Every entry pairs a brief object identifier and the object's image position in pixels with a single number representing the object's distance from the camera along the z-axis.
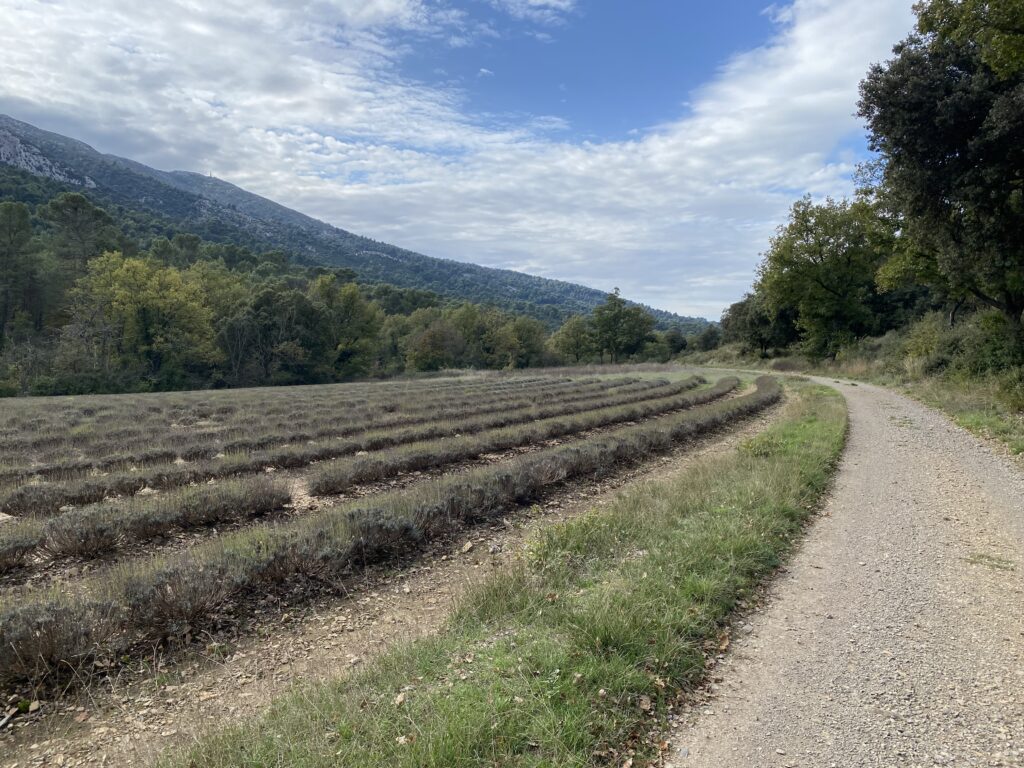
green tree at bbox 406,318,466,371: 85.56
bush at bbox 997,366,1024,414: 14.57
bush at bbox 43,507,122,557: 7.29
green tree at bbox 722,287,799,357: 61.91
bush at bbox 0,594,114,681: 4.62
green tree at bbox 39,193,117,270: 63.72
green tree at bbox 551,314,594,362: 100.00
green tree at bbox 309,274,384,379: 74.69
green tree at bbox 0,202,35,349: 53.53
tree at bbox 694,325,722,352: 100.44
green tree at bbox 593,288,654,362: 96.38
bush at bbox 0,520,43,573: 6.90
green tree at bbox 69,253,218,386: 55.94
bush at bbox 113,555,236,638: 5.38
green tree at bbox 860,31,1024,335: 14.76
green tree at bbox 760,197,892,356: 47.66
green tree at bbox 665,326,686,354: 107.75
